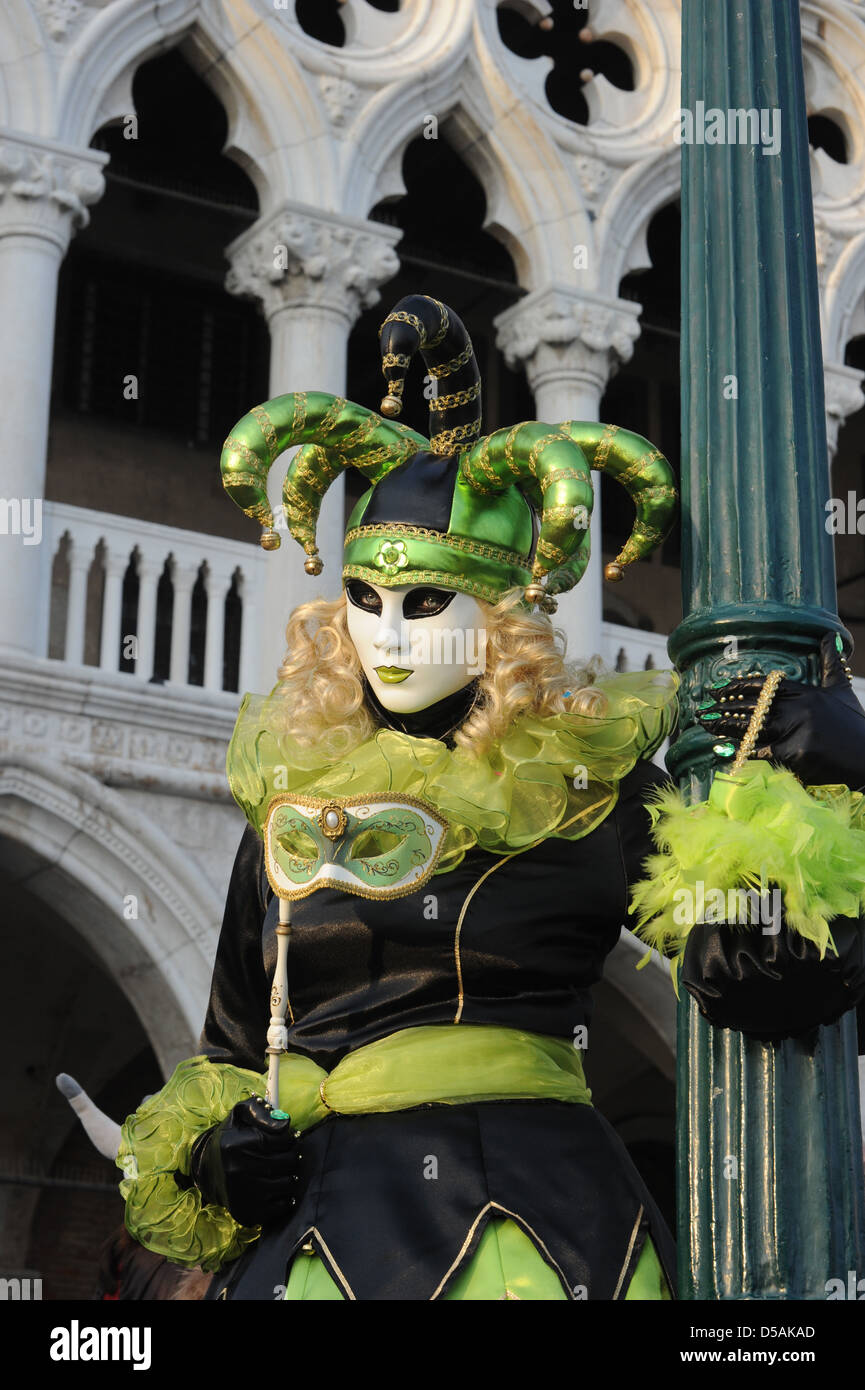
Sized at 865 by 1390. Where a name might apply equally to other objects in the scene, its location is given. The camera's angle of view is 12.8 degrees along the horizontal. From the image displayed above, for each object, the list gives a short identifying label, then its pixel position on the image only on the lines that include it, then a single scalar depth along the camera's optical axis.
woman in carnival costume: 4.13
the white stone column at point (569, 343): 15.69
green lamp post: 3.92
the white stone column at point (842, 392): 16.82
